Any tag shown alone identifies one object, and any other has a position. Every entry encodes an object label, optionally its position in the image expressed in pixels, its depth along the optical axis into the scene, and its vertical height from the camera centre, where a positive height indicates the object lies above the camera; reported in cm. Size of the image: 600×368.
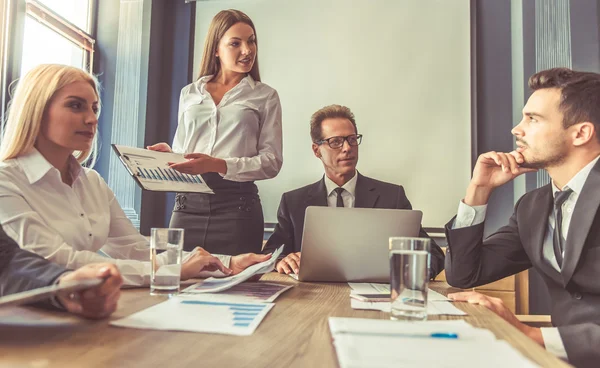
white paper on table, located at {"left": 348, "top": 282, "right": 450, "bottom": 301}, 113 -19
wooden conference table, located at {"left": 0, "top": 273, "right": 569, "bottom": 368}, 55 -17
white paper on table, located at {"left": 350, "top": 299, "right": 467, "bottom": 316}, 90 -18
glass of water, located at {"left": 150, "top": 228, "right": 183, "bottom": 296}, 102 -11
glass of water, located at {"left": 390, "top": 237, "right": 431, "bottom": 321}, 82 -11
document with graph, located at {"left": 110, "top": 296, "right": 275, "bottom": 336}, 70 -17
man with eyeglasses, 202 +11
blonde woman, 109 +5
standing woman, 198 +32
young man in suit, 133 +2
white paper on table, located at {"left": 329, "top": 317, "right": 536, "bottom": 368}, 53 -16
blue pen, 65 -16
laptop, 128 -6
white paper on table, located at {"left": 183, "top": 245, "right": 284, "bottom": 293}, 104 -16
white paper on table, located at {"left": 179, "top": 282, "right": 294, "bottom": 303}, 97 -18
